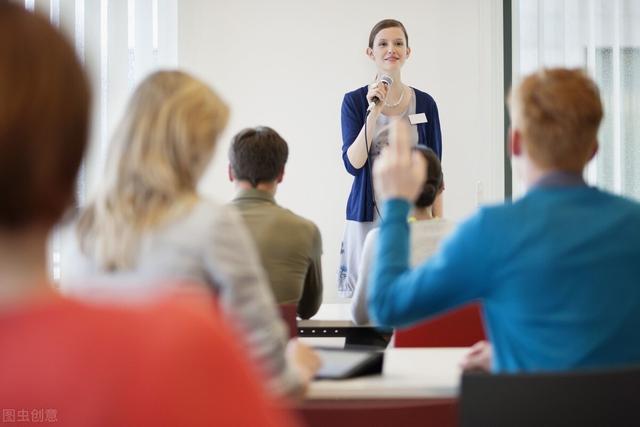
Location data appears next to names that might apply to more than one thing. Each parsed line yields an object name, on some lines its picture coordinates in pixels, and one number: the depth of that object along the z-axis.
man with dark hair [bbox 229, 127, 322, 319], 4.92
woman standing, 6.46
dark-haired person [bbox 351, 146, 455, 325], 4.91
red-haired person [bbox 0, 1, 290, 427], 1.15
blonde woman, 2.94
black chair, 2.49
